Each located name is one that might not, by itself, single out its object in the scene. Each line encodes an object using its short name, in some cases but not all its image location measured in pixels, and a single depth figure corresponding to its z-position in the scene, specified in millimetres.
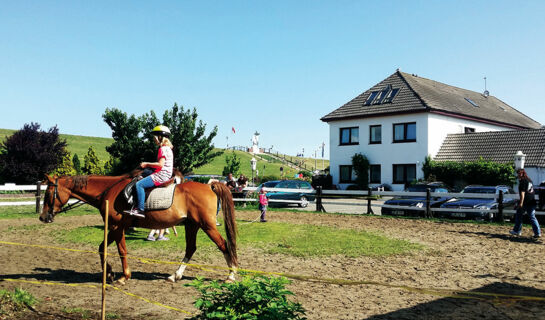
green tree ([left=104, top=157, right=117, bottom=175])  35781
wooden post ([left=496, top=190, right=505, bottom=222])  16172
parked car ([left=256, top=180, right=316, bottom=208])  24562
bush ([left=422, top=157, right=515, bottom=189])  30297
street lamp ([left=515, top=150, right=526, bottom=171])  28111
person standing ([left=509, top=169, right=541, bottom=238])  12352
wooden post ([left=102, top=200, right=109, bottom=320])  5032
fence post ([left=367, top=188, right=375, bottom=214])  20330
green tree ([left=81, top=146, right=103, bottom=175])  41219
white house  34969
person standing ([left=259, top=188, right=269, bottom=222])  16125
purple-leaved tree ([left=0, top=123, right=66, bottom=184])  38875
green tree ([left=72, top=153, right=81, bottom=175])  43953
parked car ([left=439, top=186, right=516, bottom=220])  17047
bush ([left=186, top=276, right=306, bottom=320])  3850
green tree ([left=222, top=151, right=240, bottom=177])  33506
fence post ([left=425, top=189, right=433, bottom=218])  18047
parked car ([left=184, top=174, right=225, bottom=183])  25200
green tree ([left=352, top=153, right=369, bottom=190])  36812
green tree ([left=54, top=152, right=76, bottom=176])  40688
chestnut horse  7469
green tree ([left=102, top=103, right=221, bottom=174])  30266
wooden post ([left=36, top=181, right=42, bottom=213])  18609
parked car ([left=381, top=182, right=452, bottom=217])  18781
